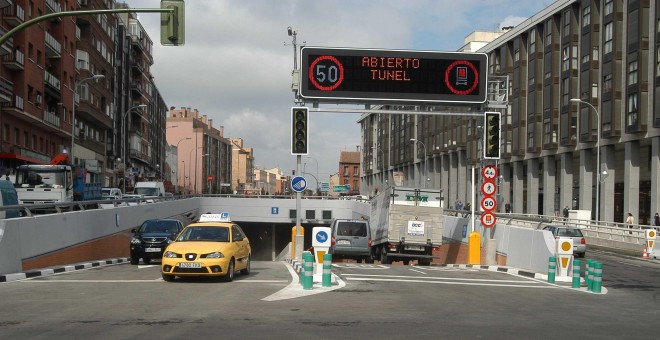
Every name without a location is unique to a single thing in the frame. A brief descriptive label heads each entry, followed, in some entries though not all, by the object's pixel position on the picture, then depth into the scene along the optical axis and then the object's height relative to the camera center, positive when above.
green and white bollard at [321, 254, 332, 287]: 15.98 -1.93
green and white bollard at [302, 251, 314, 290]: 15.35 -1.84
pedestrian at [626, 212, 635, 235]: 44.59 -2.05
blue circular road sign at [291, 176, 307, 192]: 24.91 +0.05
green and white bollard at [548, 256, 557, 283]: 19.20 -2.17
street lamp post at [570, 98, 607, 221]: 49.58 +0.02
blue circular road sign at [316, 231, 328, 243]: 17.31 -1.23
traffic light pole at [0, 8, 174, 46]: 17.55 +4.10
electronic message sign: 26.00 +3.95
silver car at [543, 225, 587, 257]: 33.09 -2.26
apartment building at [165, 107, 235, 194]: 149.50 +8.44
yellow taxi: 16.92 -1.63
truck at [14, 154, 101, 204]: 35.22 +0.01
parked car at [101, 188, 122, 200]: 46.97 -0.65
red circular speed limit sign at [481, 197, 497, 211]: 26.08 -0.64
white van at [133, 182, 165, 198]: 57.84 -0.44
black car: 24.69 -2.01
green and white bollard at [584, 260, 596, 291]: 16.91 -2.06
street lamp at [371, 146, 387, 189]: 113.29 +2.36
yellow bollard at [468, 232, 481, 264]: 27.19 -2.34
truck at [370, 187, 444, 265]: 31.47 -1.81
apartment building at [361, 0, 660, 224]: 48.66 +5.70
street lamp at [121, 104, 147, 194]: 82.90 +5.55
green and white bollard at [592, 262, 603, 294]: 16.67 -2.11
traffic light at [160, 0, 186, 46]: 17.39 +3.82
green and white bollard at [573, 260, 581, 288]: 17.63 -2.13
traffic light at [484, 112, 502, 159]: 25.72 +1.87
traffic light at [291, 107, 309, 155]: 24.53 +1.84
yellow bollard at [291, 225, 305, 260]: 27.20 -2.19
